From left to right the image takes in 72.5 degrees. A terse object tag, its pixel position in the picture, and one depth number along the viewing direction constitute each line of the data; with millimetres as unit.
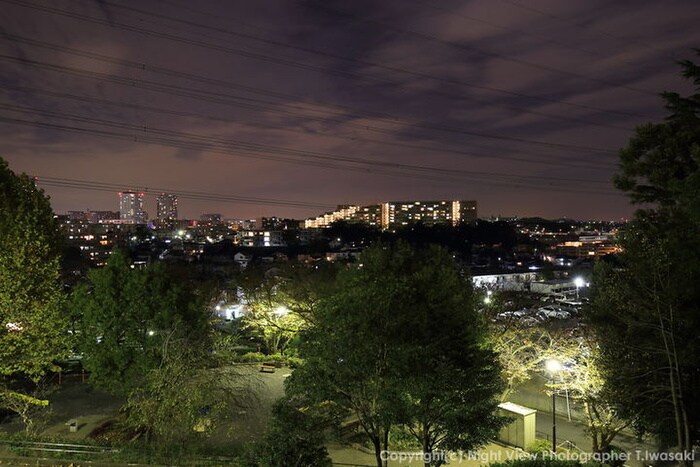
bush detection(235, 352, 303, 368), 24486
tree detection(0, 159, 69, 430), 12969
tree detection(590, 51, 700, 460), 10031
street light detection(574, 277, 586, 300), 50534
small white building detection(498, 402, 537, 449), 14789
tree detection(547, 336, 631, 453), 12609
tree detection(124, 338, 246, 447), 12344
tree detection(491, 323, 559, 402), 16922
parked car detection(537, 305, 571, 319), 32997
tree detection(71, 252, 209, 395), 15438
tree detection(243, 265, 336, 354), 21875
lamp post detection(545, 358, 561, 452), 14195
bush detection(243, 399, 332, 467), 8805
